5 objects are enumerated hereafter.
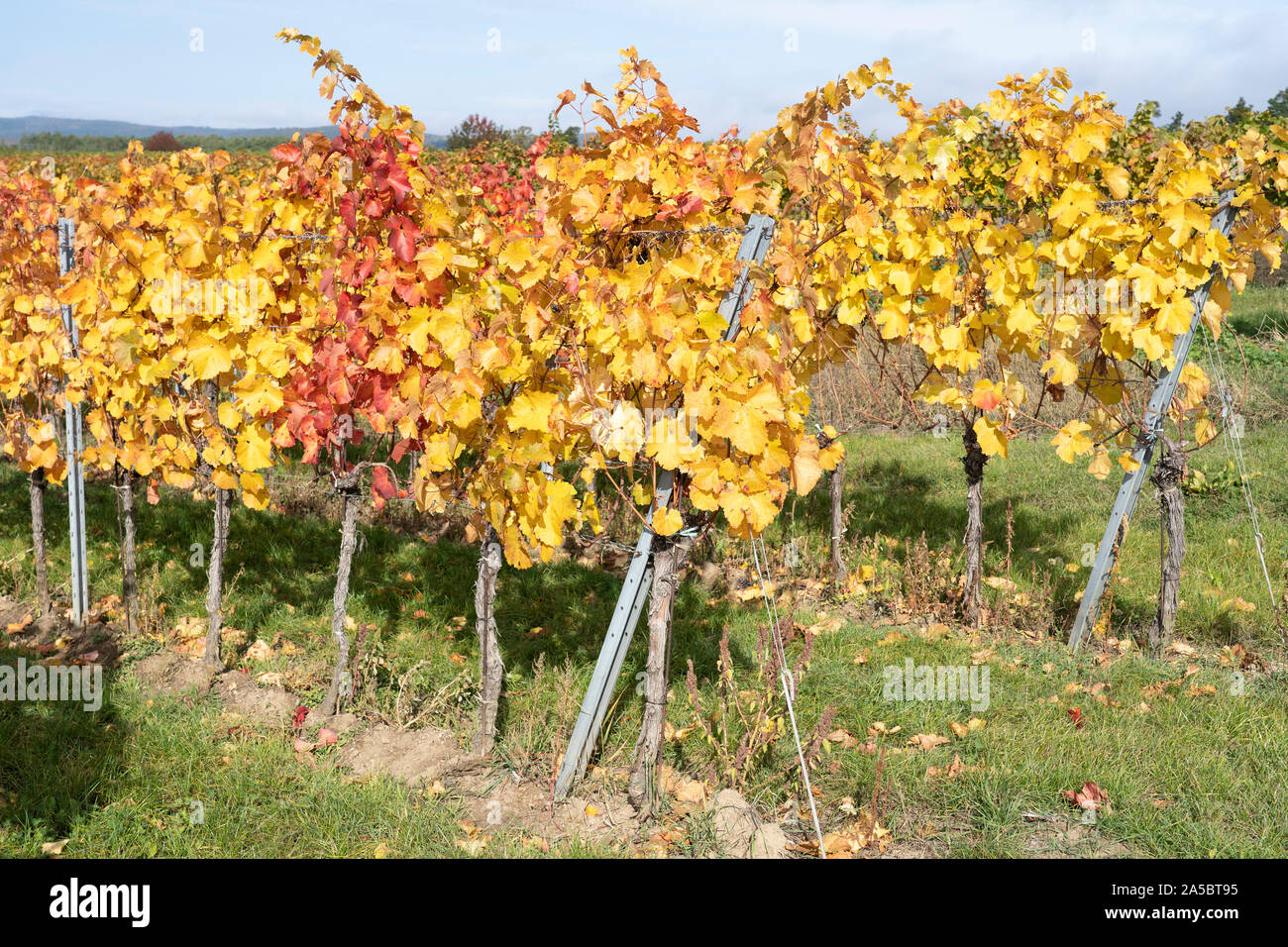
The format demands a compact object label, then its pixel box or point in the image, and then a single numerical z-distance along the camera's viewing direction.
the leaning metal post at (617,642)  2.58
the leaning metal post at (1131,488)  3.66
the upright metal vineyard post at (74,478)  4.04
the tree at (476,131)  23.55
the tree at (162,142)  36.44
